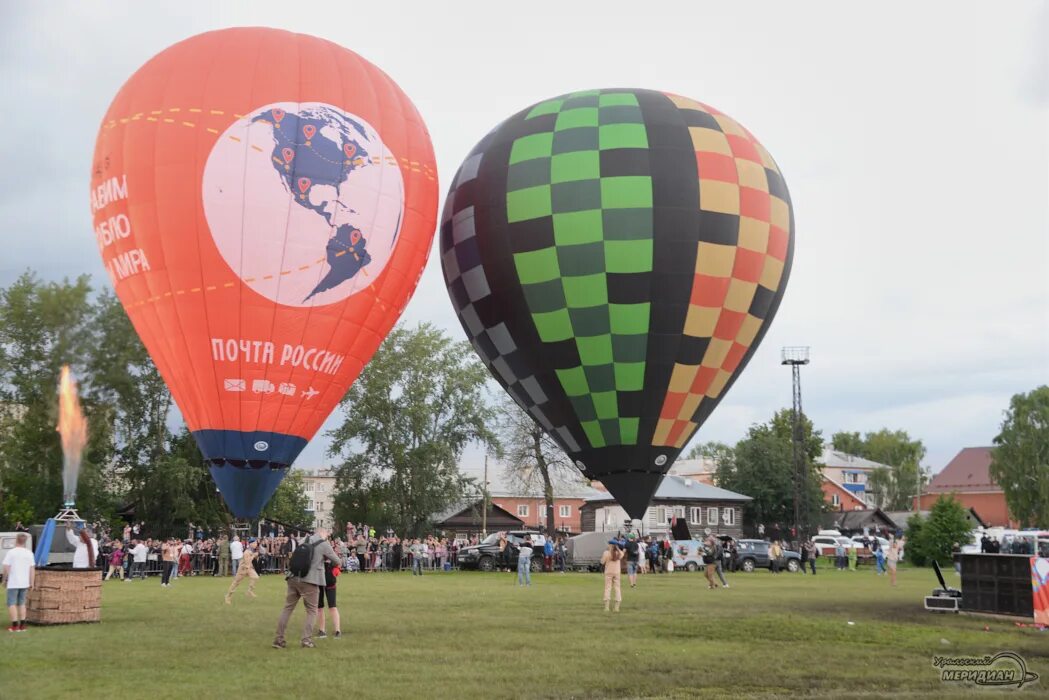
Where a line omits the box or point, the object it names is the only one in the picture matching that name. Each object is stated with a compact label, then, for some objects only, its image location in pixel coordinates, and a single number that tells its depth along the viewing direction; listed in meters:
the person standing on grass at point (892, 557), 27.25
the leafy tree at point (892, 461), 108.73
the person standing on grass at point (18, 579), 13.30
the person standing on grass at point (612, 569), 17.05
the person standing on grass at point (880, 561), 37.22
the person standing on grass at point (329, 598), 12.55
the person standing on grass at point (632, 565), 23.52
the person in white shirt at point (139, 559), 27.53
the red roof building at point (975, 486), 91.75
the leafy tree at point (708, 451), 117.34
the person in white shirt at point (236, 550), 27.23
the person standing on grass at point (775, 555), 37.72
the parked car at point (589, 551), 36.97
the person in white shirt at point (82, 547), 16.16
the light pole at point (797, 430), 58.12
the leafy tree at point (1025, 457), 68.75
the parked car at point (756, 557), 38.97
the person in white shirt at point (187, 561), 31.16
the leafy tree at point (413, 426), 49.03
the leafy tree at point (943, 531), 37.91
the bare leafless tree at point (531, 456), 49.34
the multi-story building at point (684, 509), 58.81
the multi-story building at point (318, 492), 138.50
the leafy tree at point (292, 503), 59.46
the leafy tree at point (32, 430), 40.38
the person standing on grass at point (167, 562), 24.61
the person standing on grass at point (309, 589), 11.89
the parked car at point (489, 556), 35.22
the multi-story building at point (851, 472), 113.19
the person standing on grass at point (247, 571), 18.23
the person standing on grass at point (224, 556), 30.20
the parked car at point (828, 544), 51.09
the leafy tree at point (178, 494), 41.23
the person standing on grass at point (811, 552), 36.34
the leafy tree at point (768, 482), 70.50
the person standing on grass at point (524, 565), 25.53
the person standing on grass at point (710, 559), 23.97
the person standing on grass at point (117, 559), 28.67
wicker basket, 14.08
